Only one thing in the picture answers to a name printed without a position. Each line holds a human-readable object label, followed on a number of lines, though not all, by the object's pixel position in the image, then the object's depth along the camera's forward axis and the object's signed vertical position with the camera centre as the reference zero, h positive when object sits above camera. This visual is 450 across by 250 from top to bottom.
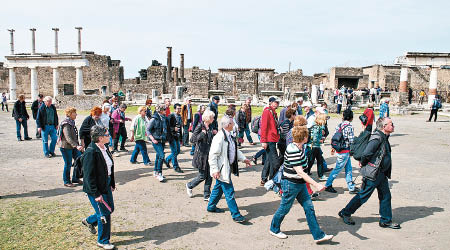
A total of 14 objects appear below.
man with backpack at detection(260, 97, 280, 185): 6.79 -0.66
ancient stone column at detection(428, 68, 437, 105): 26.16 +1.36
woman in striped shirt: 4.56 -1.04
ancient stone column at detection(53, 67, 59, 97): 32.06 +1.69
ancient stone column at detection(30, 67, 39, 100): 31.72 +1.33
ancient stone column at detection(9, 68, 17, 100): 32.62 +1.29
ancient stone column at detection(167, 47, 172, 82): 40.03 +4.07
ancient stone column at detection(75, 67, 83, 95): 30.17 +1.69
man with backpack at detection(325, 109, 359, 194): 6.49 -0.76
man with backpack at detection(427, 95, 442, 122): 18.00 -0.13
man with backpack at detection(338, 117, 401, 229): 5.07 -0.99
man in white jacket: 5.33 -0.93
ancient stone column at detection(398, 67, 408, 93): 25.77 +1.63
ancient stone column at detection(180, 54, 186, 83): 43.72 +4.17
